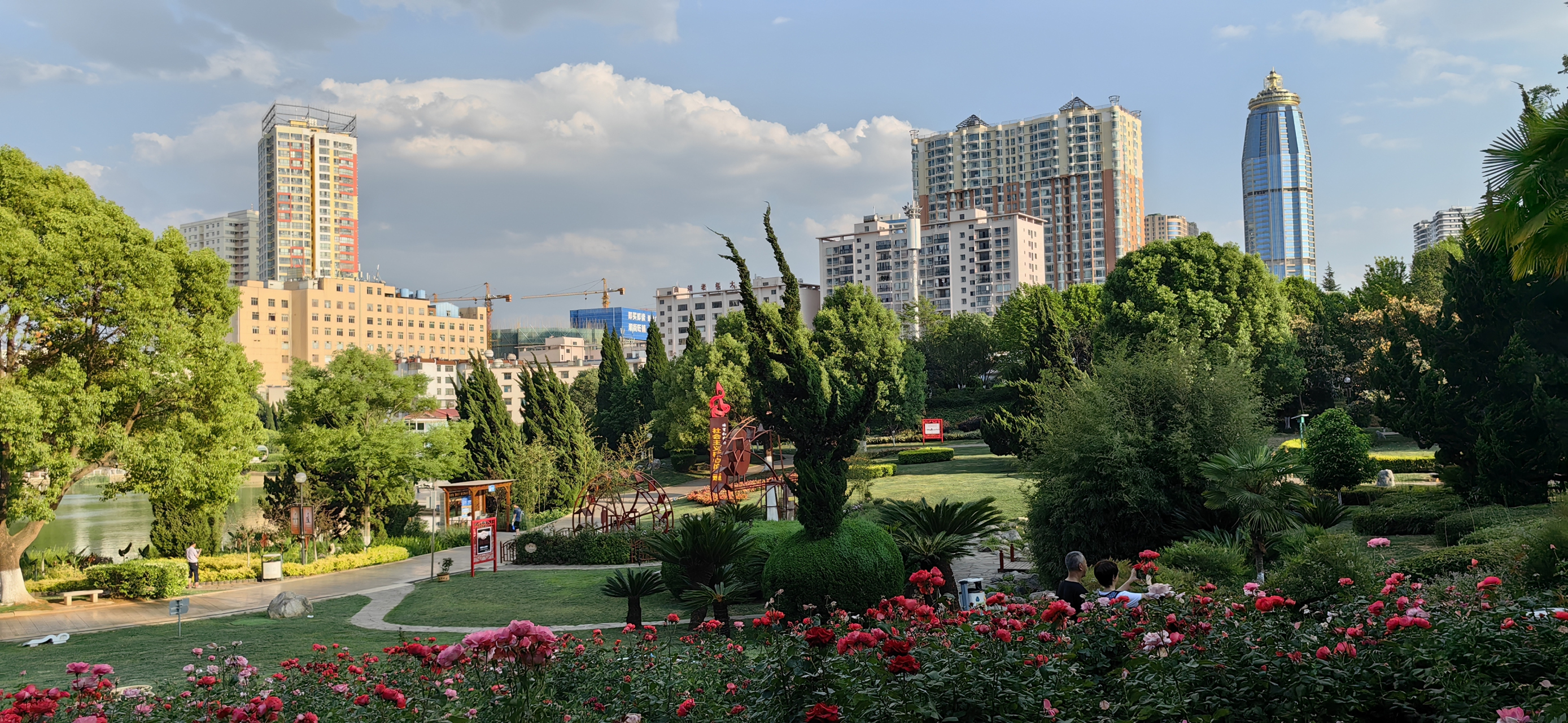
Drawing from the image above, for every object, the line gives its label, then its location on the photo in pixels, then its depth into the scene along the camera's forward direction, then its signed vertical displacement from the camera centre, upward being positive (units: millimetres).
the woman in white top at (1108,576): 7781 -1384
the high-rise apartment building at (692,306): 141750 +15660
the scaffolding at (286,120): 171125 +52554
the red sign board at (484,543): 22625 -3023
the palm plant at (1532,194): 8055 +1724
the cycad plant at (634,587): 13242 -2575
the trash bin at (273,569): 21297 -3292
